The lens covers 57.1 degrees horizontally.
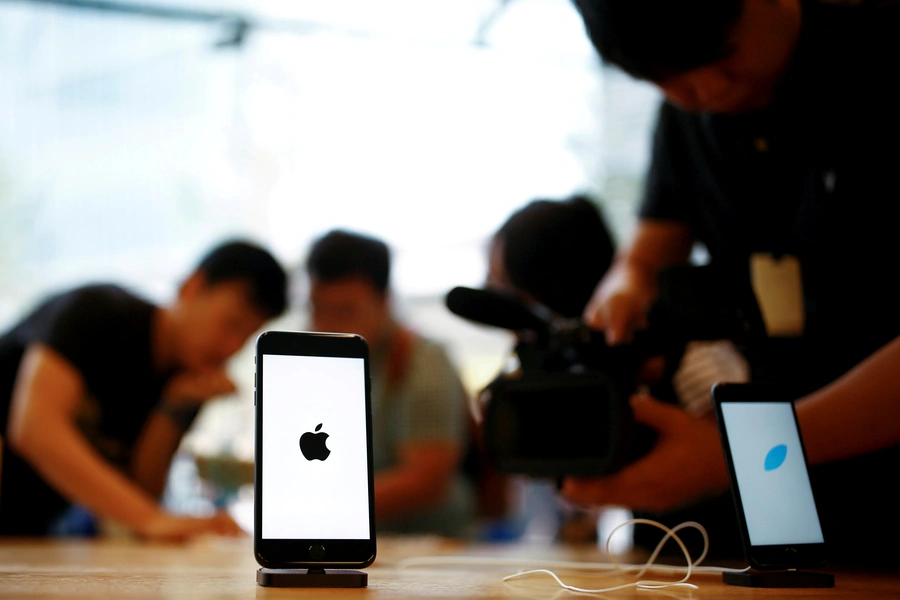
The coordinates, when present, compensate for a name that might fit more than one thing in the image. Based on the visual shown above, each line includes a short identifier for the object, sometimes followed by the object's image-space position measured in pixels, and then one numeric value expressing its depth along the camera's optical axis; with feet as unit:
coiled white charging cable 1.89
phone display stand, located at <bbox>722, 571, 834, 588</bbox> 1.89
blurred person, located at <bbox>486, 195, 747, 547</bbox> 3.86
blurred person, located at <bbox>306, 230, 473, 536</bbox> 5.21
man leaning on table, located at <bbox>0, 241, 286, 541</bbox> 4.66
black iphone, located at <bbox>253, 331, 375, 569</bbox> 1.78
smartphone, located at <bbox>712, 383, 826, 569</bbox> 1.93
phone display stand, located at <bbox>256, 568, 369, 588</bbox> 1.71
